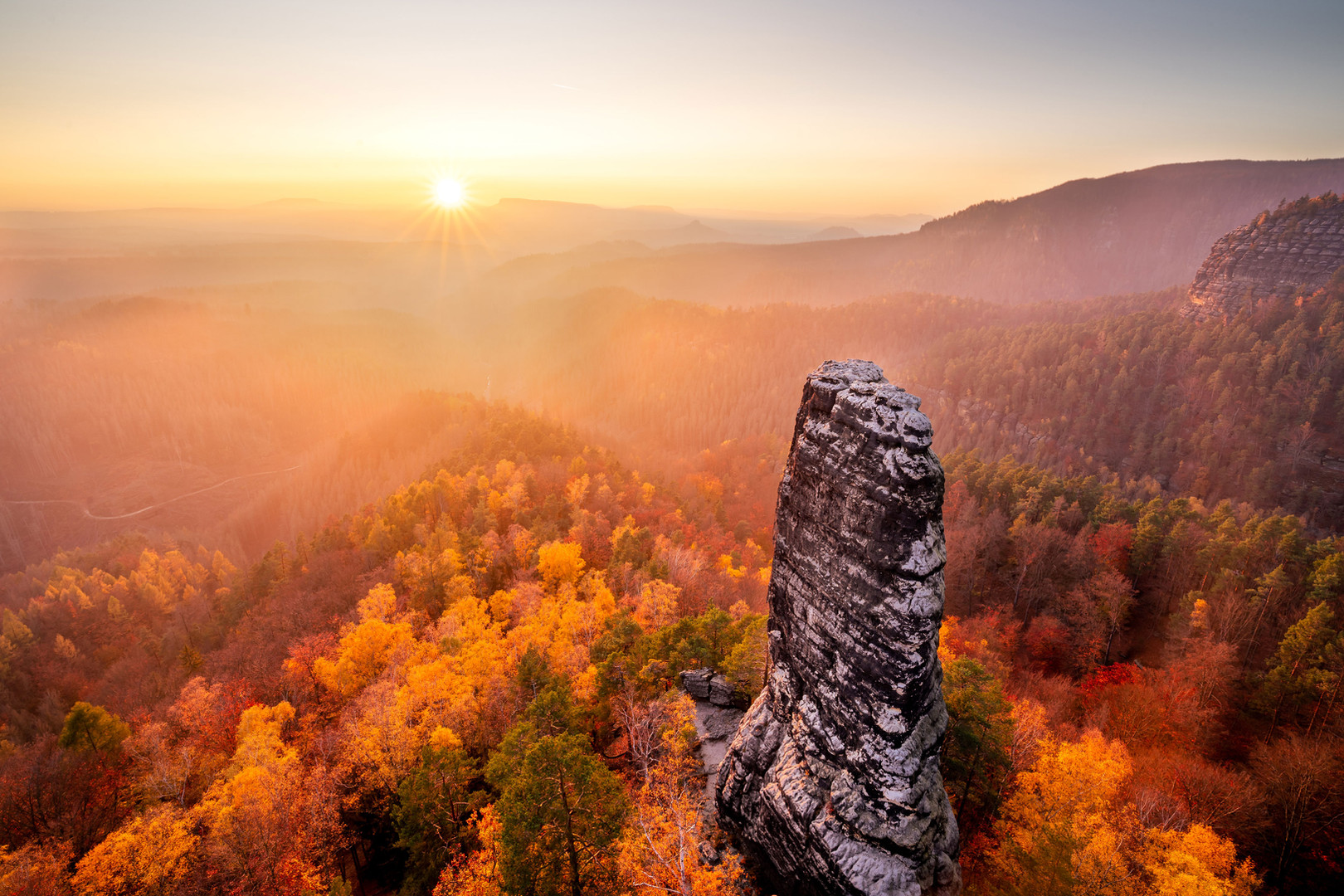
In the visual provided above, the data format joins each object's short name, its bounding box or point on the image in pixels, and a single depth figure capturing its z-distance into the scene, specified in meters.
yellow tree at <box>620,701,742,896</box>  18.69
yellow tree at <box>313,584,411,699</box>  39.72
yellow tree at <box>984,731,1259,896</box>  20.20
